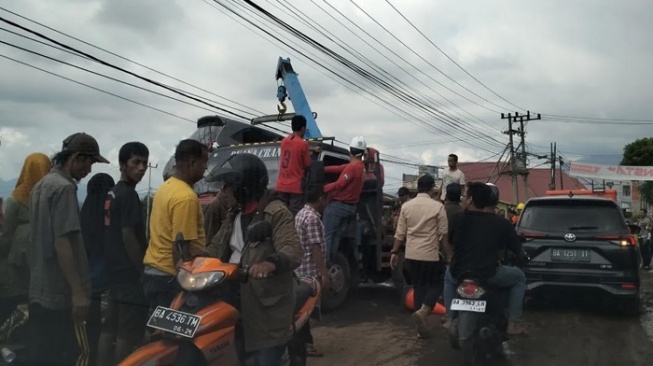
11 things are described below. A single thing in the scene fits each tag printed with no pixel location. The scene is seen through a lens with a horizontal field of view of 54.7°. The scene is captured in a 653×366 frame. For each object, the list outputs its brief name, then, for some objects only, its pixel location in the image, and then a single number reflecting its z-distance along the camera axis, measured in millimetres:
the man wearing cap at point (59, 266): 4352
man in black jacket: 6027
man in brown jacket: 3816
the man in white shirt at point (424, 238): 7504
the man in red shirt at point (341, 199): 8836
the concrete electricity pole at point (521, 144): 44625
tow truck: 9148
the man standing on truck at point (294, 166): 8438
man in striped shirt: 6201
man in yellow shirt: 4262
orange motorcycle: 3586
